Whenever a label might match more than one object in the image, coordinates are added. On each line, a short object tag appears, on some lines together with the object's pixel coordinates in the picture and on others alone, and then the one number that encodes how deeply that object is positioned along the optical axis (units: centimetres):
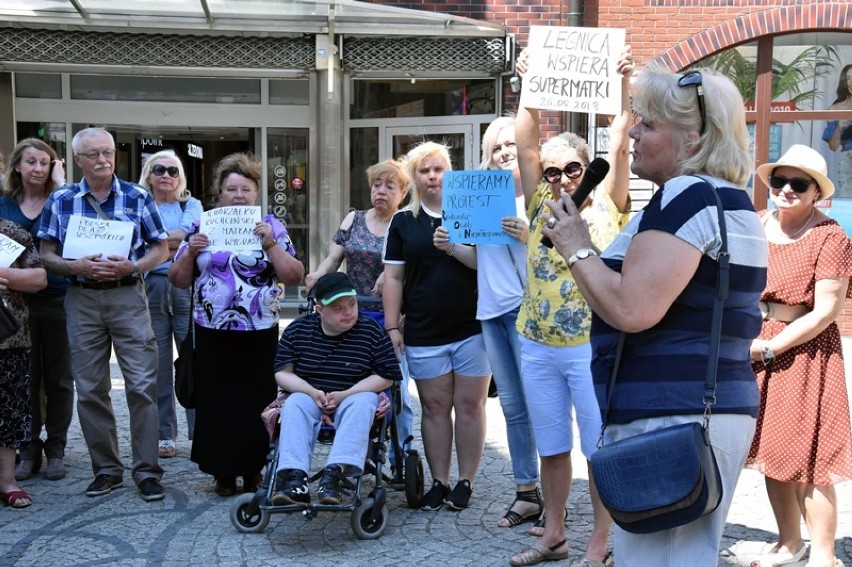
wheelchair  495
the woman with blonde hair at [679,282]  259
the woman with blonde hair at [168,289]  682
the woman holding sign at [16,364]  569
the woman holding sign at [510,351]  525
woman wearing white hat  443
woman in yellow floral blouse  451
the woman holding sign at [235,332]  569
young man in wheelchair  501
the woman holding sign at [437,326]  554
